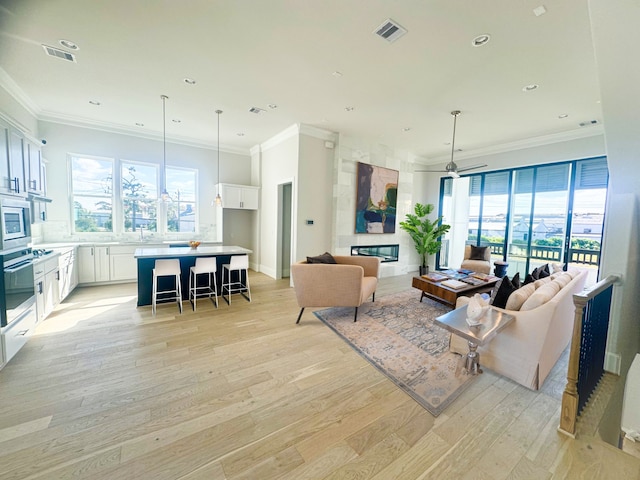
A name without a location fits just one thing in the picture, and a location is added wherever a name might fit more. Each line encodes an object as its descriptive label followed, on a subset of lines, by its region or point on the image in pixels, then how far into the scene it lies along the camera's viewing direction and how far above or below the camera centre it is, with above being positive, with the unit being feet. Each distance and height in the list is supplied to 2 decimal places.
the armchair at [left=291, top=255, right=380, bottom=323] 11.10 -2.74
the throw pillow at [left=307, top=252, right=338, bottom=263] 12.17 -1.78
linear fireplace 20.50 -2.23
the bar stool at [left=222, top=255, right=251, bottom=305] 13.89 -3.37
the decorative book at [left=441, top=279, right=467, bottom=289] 12.85 -2.93
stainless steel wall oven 7.81 -2.47
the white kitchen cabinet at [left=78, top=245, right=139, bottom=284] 15.76 -3.07
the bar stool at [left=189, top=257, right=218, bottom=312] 13.10 -3.12
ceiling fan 15.88 +3.68
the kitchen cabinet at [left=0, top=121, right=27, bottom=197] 8.45 +1.82
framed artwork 19.85 +2.15
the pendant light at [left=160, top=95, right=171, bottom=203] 19.09 +4.29
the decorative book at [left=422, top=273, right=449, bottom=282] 13.86 -2.85
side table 6.71 -2.79
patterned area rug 7.23 -4.52
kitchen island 13.00 -2.29
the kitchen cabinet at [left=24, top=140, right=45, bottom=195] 10.45 +2.04
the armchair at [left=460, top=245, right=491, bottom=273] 18.62 -2.46
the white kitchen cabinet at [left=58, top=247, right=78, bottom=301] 12.91 -3.06
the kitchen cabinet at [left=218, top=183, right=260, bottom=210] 19.71 +1.98
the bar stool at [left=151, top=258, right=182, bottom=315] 12.12 -2.63
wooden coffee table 12.48 -3.24
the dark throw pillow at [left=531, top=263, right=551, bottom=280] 10.29 -1.77
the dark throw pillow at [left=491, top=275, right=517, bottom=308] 8.42 -2.14
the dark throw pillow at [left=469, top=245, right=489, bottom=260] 19.85 -1.95
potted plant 21.76 -0.51
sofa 7.00 -3.09
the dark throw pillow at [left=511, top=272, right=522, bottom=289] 8.99 -1.88
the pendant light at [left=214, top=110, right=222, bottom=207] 15.84 +1.18
